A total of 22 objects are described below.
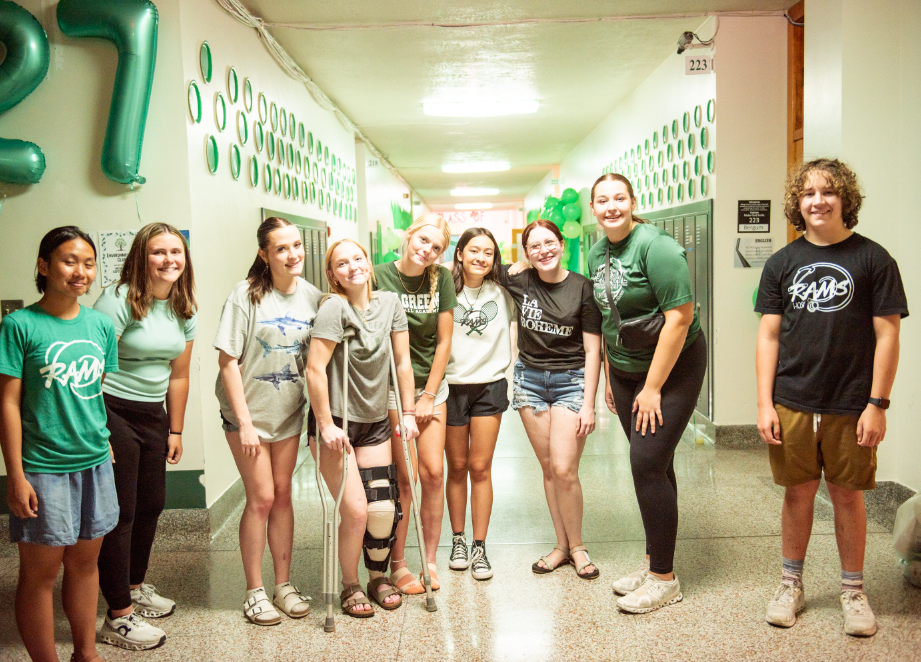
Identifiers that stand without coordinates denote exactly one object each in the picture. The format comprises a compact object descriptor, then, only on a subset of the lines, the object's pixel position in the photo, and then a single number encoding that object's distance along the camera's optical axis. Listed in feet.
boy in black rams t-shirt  7.86
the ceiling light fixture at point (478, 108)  24.84
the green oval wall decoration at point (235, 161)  13.56
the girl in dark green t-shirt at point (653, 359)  8.45
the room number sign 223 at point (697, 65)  15.93
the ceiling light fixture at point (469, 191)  55.17
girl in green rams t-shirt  6.64
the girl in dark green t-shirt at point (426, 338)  9.30
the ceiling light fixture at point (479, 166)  40.62
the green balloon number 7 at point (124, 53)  10.43
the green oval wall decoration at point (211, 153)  12.17
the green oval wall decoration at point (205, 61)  12.02
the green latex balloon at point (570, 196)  32.70
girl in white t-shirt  9.80
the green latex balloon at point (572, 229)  32.53
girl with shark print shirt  8.38
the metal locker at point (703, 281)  16.75
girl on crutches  8.43
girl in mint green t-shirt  8.14
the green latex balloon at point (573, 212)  32.55
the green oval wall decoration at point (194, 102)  11.38
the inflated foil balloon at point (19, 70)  10.27
